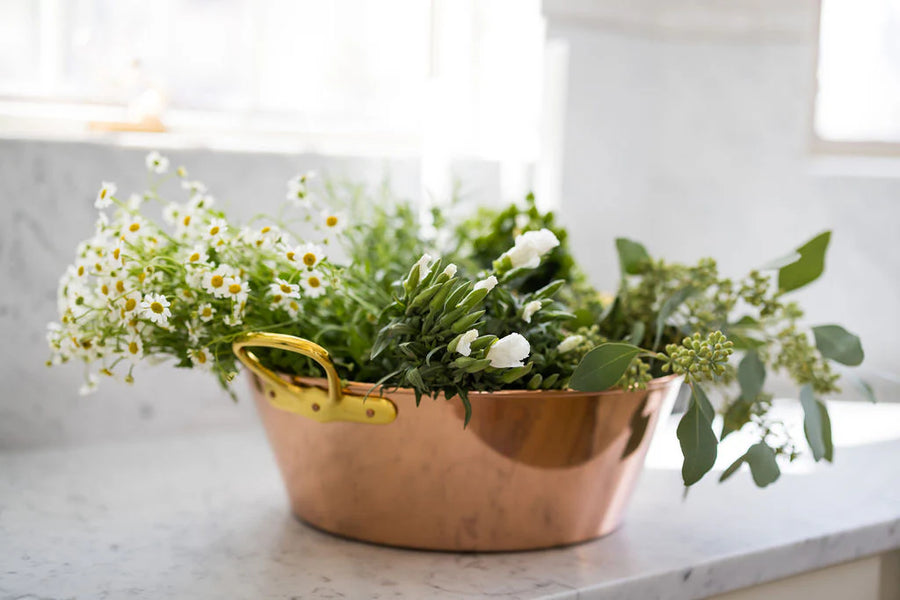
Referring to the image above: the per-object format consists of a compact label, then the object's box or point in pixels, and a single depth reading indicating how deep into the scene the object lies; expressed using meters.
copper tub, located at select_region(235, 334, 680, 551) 0.59
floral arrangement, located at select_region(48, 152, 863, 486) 0.56
